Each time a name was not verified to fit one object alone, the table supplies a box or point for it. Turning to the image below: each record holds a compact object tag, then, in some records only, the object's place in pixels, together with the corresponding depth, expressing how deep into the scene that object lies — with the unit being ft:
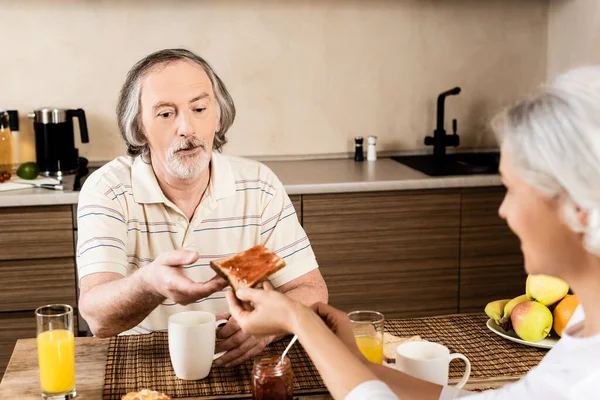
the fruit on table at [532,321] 5.65
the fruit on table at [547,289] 5.66
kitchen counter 9.71
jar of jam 4.60
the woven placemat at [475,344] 5.35
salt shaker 12.01
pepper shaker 12.05
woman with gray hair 3.62
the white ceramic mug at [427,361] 4.89
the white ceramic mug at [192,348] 5.17
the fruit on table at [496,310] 6.03
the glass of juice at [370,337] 5.15
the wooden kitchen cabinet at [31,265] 9.77
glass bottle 11.20
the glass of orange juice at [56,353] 4.96
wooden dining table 5.05
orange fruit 5.58
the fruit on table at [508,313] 5.90
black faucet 12.07
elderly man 6.93
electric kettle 10.91
